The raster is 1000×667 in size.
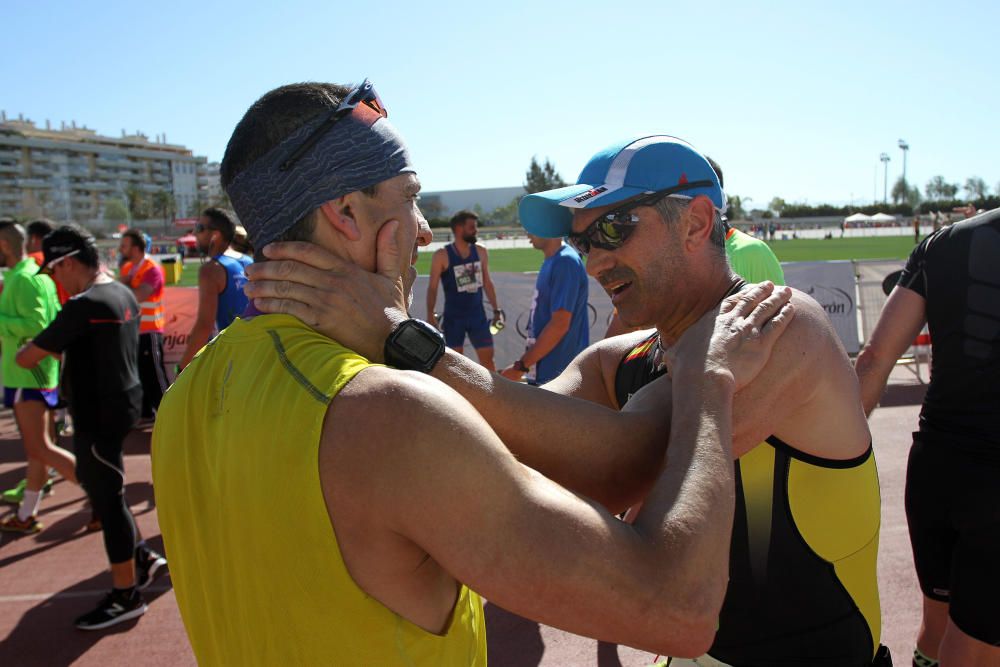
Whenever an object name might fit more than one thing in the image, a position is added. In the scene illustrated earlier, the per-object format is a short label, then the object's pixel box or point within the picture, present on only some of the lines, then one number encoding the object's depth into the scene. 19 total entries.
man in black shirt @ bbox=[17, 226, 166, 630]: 4.39
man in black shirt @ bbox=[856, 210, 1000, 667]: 2.37
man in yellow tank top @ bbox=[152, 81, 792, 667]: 1.02
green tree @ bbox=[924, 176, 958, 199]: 109.50
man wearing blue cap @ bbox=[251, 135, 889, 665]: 1.42
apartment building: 116.75
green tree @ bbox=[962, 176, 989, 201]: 100.91
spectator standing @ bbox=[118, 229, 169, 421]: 7.89
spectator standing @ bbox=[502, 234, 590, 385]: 5.82
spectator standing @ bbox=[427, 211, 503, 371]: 8.67
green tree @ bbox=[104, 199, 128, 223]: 110.88
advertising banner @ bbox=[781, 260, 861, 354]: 10.87
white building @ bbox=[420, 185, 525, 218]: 118.89
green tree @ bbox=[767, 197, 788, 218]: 105.49
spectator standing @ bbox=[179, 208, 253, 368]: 5.51
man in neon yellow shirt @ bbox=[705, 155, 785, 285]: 3.52
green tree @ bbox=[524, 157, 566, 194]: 105.31
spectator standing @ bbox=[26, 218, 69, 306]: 7.02
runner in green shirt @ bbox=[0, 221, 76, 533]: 5.82
